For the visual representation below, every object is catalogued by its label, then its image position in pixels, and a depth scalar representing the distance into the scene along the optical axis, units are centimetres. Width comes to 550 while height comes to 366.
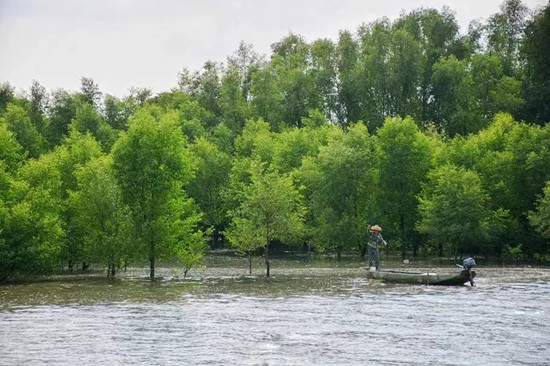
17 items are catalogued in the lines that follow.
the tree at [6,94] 15650
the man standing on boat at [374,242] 6925
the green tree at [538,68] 11081
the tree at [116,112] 15588
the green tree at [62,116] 14725
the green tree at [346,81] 13750
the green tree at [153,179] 7069
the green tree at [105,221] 6881
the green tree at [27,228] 6544
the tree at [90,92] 15888
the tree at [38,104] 15325
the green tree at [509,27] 13888
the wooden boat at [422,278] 6166
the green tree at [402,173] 10556
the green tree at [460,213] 9356
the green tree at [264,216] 6944
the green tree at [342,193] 10144
